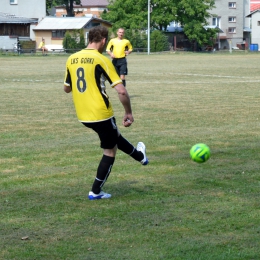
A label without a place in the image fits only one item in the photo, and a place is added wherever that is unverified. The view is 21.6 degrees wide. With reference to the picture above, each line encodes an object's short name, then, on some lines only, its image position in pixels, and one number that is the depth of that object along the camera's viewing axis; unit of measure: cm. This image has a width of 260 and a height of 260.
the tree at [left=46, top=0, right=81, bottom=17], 10100
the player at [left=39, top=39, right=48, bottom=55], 6564
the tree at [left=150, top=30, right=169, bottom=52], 7400
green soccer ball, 828
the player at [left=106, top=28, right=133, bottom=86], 2005
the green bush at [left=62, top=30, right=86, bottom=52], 6756
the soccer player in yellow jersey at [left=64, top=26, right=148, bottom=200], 703
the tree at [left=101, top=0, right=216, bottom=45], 8281
